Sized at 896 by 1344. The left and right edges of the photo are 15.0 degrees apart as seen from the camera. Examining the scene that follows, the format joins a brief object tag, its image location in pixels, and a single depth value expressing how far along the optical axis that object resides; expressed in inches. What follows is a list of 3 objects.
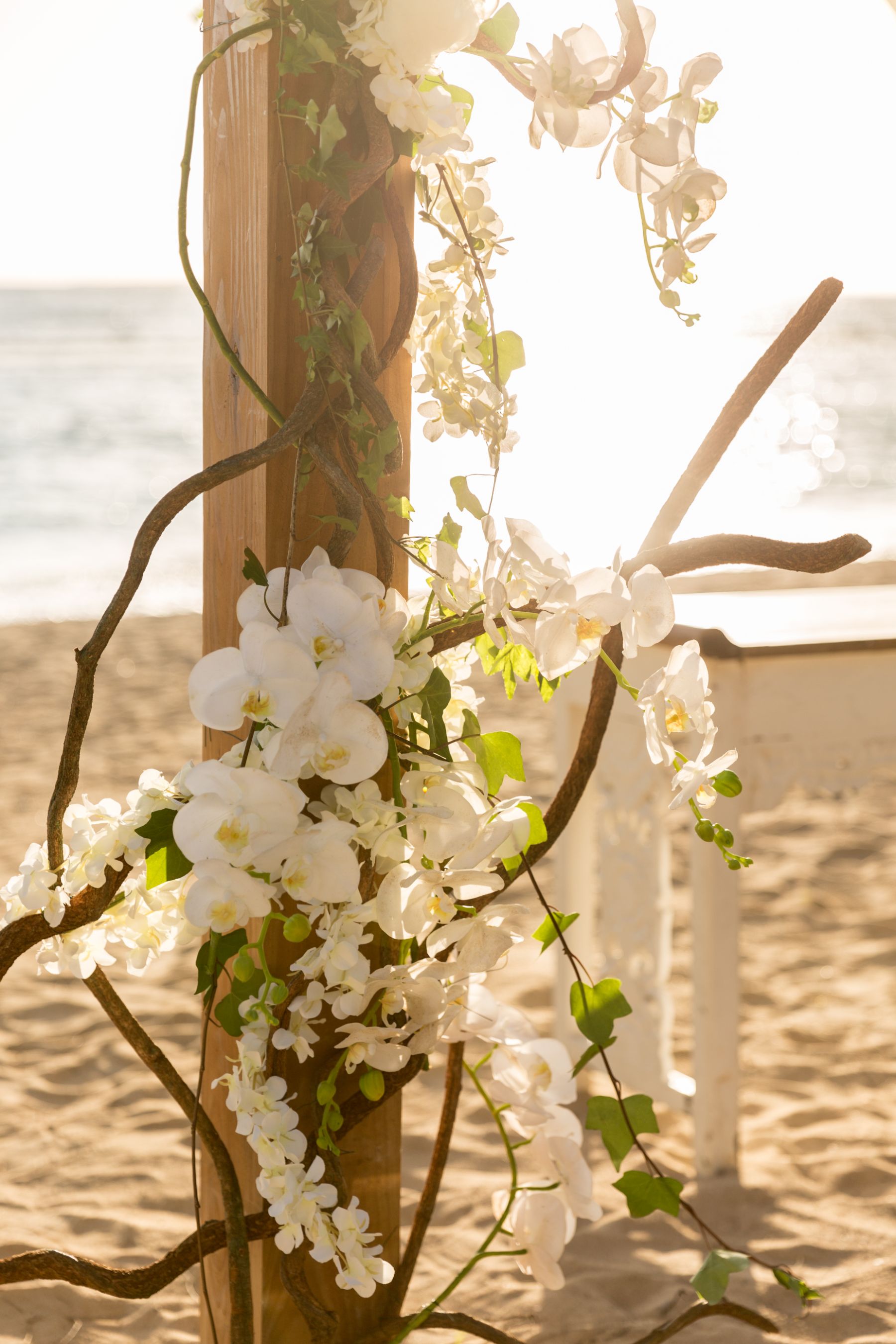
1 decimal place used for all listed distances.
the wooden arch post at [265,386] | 96.0
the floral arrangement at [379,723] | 87.3
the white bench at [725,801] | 159.3
